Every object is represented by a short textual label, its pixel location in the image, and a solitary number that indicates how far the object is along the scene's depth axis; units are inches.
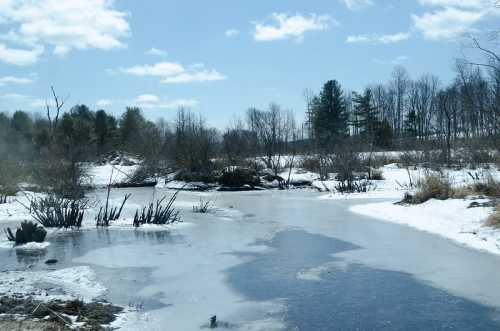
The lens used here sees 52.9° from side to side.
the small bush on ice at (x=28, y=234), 565.0
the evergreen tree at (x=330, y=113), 2509.8
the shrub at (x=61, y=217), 688.5
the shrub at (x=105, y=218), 701.6
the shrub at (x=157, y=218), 701.9
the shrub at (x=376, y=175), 1394.8
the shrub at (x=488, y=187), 693.3
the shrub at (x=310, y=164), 1758.2
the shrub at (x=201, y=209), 863.1
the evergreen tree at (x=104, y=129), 2533.2
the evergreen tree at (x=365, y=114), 2571.4
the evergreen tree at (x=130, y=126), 2402.3
